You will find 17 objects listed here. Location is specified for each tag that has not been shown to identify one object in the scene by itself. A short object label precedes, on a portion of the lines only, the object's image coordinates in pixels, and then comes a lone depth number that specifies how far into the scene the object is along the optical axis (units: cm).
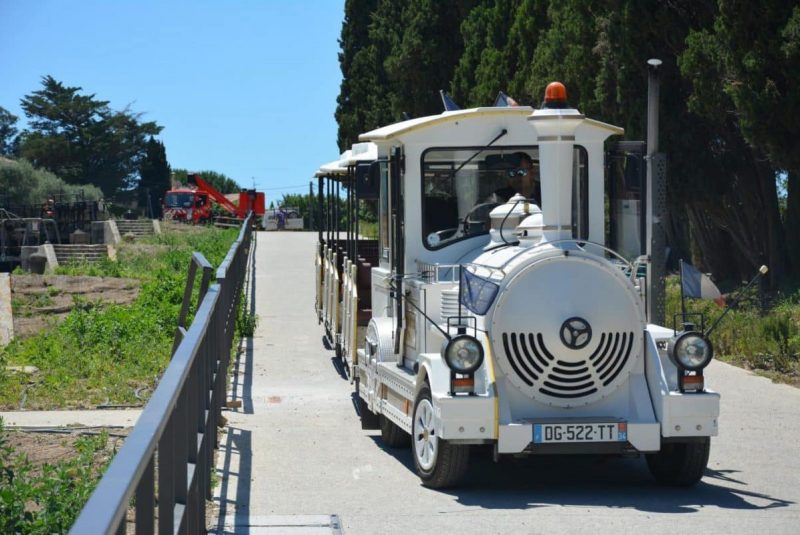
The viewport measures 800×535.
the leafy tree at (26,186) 6844
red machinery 6794
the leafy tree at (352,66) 4859
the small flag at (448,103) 1111
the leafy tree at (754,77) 1739
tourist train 834
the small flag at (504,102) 1085
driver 1023
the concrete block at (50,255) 3931
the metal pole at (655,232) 1262
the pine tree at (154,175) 9231
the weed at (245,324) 1892
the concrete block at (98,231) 5053
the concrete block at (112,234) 4931
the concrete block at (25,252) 4085
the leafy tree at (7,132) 9456
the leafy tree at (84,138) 8988
